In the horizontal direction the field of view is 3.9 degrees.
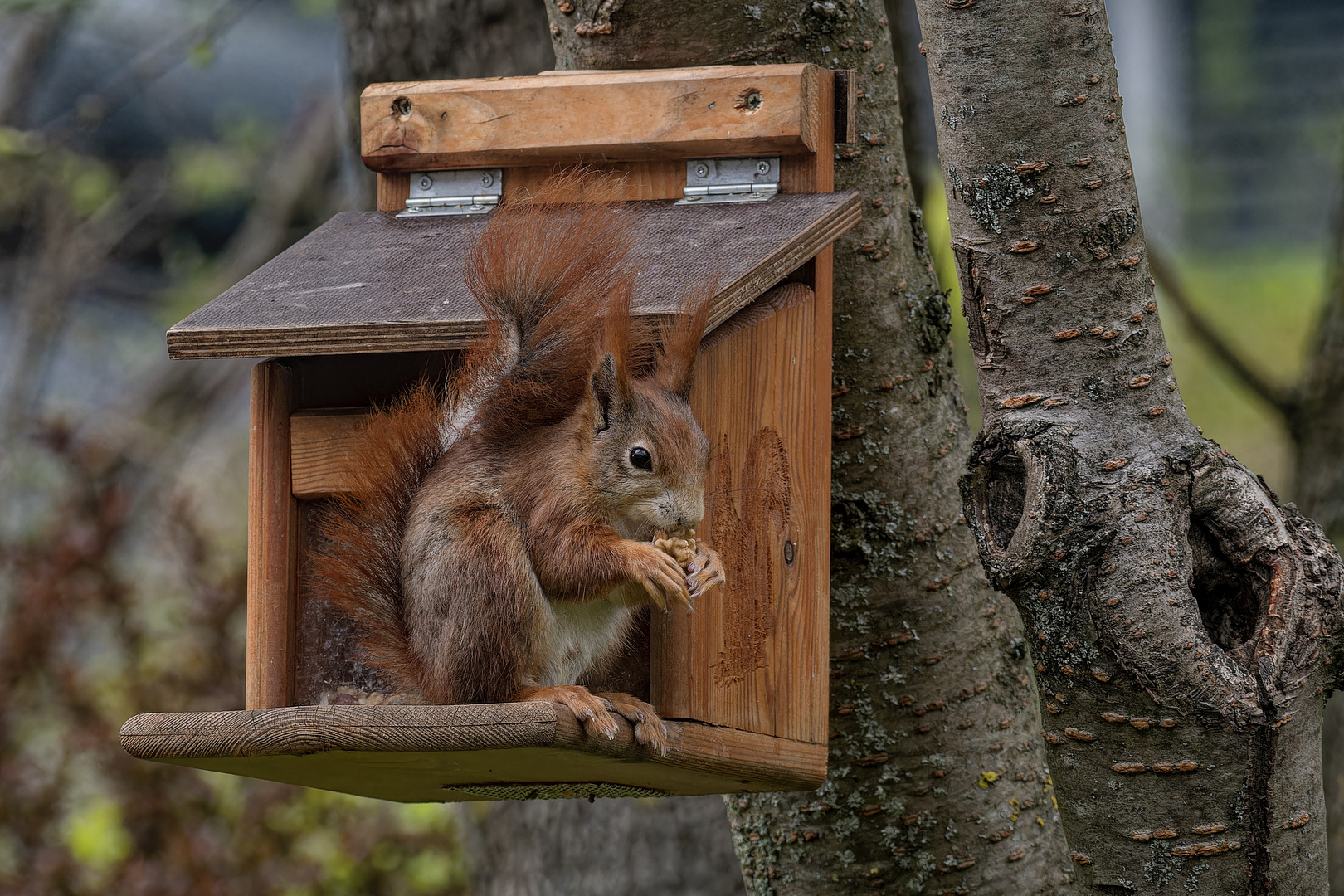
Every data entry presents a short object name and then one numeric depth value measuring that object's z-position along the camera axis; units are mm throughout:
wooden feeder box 7496
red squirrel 7466
